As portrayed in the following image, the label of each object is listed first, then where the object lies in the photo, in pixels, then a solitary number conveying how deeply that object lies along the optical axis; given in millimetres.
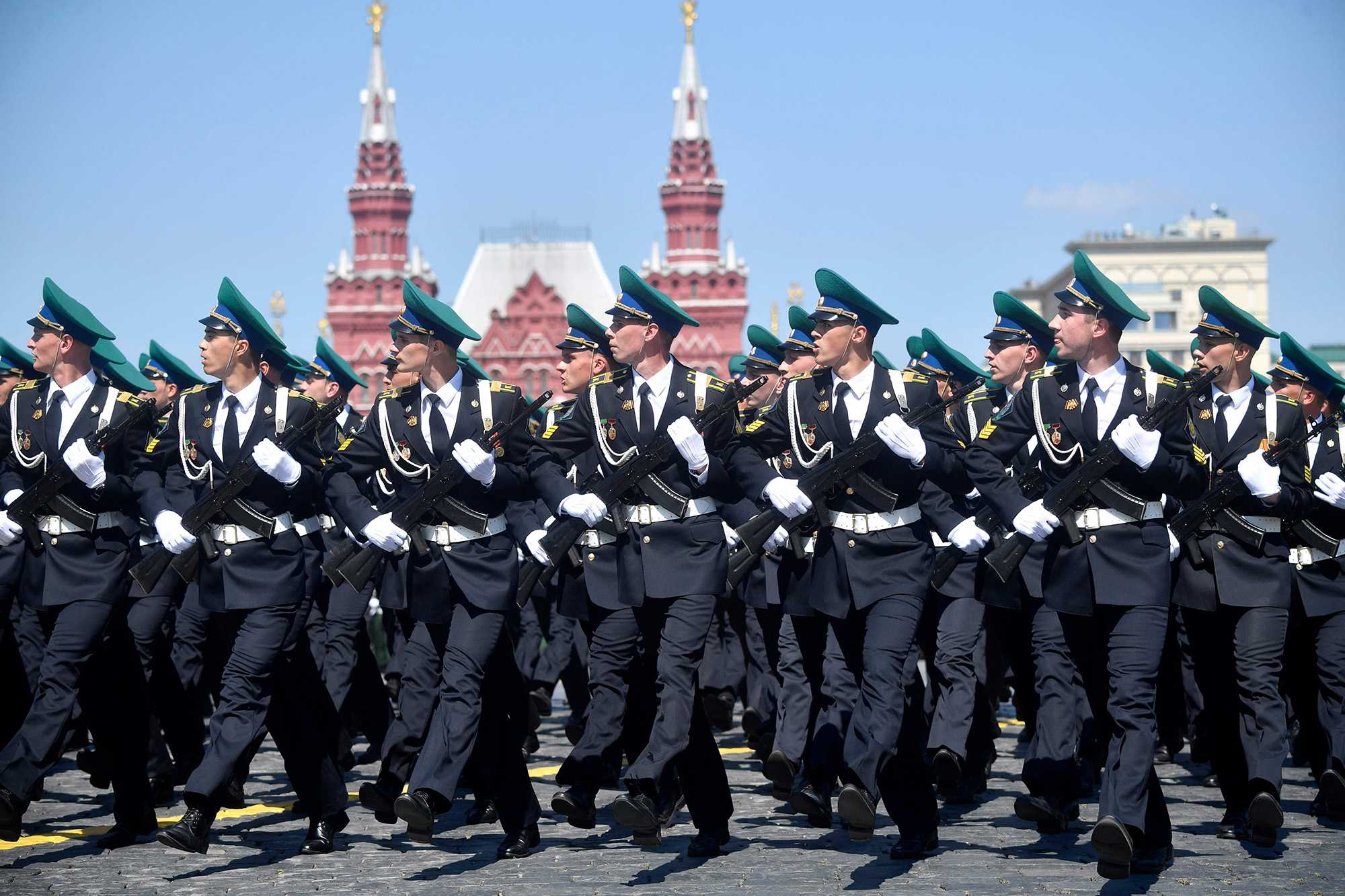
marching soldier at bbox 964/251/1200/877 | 14602
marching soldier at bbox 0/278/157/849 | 16734
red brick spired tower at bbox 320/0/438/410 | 191125
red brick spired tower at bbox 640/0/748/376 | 186125
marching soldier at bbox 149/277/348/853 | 16250
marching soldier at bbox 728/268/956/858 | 15180
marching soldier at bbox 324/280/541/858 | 16094
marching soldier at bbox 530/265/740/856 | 15539
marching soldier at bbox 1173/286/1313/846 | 16406
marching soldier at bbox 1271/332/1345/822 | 17969
